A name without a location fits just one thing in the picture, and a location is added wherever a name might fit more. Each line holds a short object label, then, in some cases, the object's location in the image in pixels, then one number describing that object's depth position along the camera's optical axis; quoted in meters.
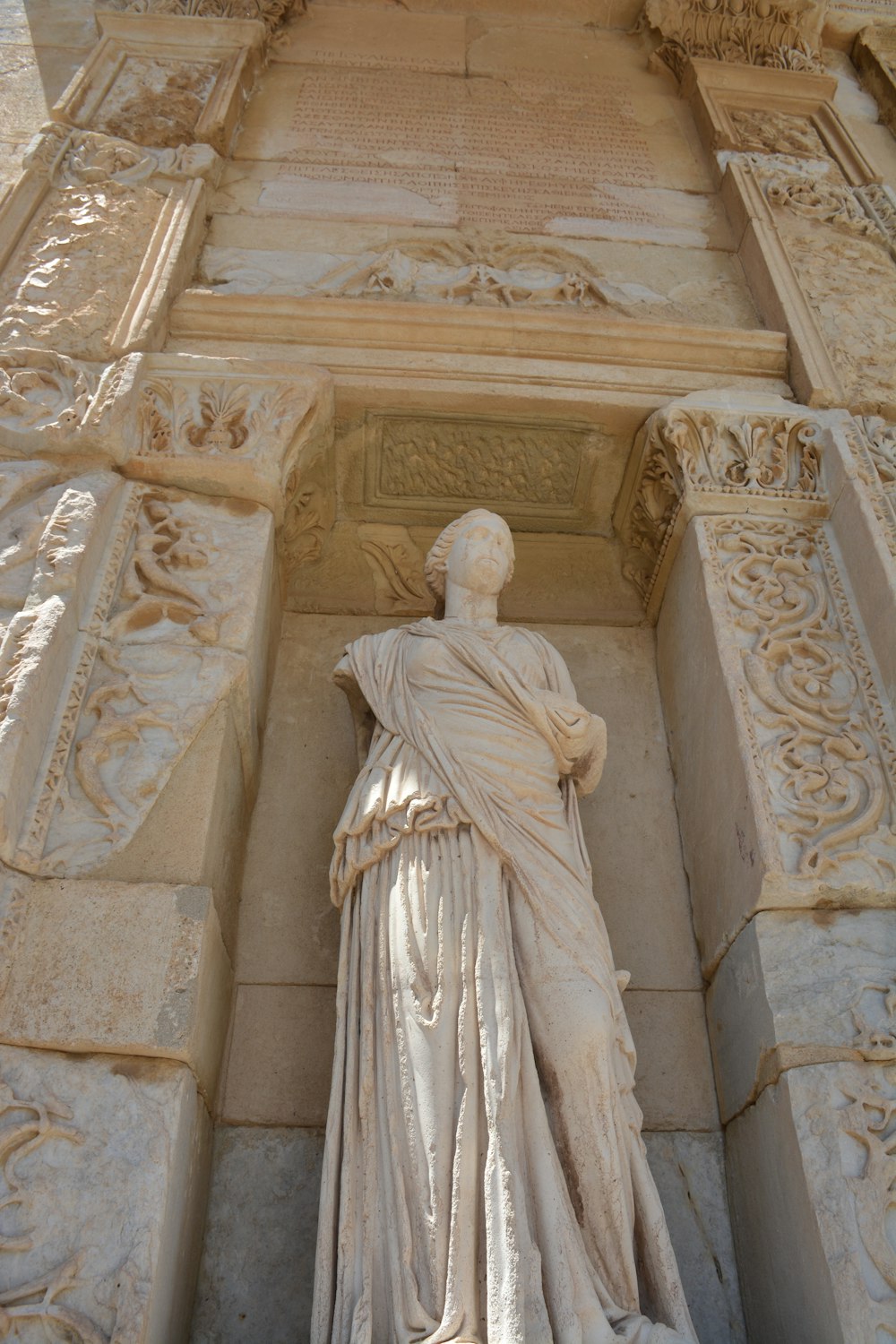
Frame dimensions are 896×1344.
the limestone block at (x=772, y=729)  3.42
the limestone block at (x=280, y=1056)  3.51
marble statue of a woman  2.62
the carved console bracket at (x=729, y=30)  6.77
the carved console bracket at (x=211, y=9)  6.51
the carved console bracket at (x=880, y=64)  7.00
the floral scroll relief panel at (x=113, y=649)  3.24
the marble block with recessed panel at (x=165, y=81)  5.72
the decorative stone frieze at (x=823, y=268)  4.84
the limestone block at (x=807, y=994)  3.07
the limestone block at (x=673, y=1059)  3.61
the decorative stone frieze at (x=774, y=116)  6.11
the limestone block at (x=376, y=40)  6.70
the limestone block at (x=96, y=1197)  2.55
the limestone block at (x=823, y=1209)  2.72
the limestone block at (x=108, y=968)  2.92
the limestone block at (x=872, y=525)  3.94
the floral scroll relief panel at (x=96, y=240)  4.57
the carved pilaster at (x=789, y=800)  2.92
